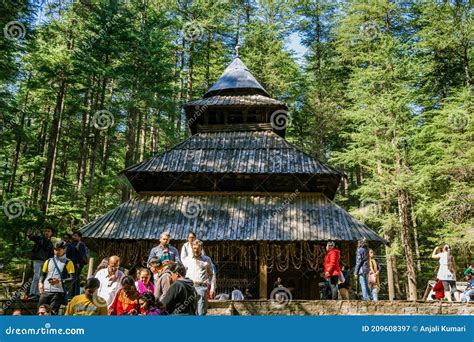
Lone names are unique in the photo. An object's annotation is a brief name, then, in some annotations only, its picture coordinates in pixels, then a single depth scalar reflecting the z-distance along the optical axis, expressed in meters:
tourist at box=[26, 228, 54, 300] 11.26
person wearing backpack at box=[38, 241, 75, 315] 8.64
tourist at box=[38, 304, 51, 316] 7.44
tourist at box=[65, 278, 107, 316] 6.48
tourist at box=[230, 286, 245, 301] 13.72
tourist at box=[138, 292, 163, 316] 6.20
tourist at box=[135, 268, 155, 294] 7.42
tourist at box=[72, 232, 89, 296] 12.04
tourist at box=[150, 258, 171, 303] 7.04
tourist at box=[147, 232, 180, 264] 9.10
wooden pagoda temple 15.77
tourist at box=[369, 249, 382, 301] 12.11
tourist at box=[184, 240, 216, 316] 8.62
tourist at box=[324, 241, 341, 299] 11.71
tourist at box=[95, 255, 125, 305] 7.80
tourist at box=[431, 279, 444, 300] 12.88
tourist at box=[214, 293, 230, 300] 14.14
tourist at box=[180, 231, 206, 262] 9.20
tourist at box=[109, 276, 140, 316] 6.48
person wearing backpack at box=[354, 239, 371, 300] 11.46
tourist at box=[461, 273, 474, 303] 12.99
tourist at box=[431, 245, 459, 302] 11.74
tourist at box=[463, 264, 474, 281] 14.00
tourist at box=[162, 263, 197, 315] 6.37
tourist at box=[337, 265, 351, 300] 12.26
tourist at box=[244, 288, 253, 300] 15.64
